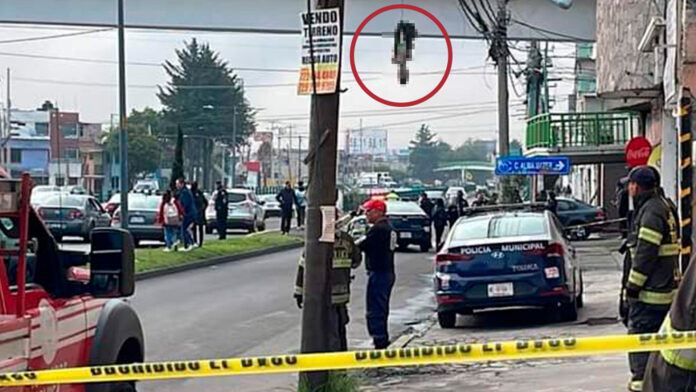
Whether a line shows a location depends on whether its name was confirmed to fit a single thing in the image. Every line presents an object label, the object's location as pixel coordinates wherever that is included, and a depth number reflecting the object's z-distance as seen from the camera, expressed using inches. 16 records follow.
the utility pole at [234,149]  3325.3
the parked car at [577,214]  1524.4
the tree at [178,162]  1267.2
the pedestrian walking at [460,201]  1416.3
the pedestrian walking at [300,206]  1640.9
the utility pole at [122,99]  947.8
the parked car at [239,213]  1587.1
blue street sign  1283.2
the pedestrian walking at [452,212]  1448.1
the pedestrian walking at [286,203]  1462.8
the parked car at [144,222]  1203.2
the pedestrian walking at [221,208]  1246.4
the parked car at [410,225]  1261.1
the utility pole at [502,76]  1206.3
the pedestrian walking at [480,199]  1515.7
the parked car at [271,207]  2509.8
